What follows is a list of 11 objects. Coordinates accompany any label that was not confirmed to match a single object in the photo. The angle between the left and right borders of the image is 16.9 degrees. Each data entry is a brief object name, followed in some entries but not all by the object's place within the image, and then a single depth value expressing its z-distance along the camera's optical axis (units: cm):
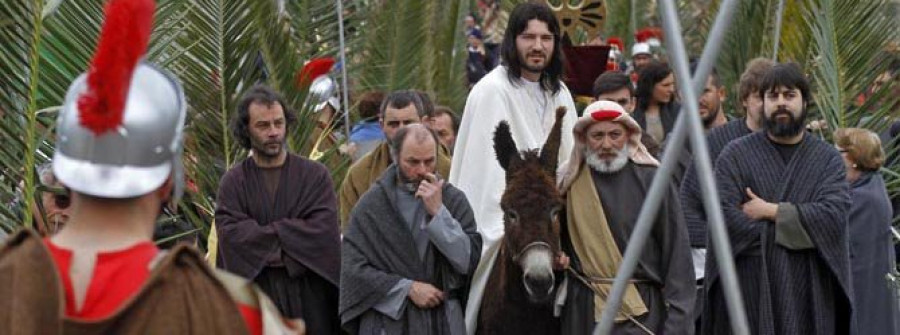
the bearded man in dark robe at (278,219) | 1384
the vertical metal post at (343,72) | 1958
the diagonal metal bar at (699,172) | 740
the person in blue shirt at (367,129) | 1841
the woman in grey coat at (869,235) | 1510
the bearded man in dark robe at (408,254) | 1346
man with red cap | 1327
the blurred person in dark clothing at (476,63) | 2897
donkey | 1283
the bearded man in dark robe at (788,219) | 1346
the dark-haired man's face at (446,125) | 1781
